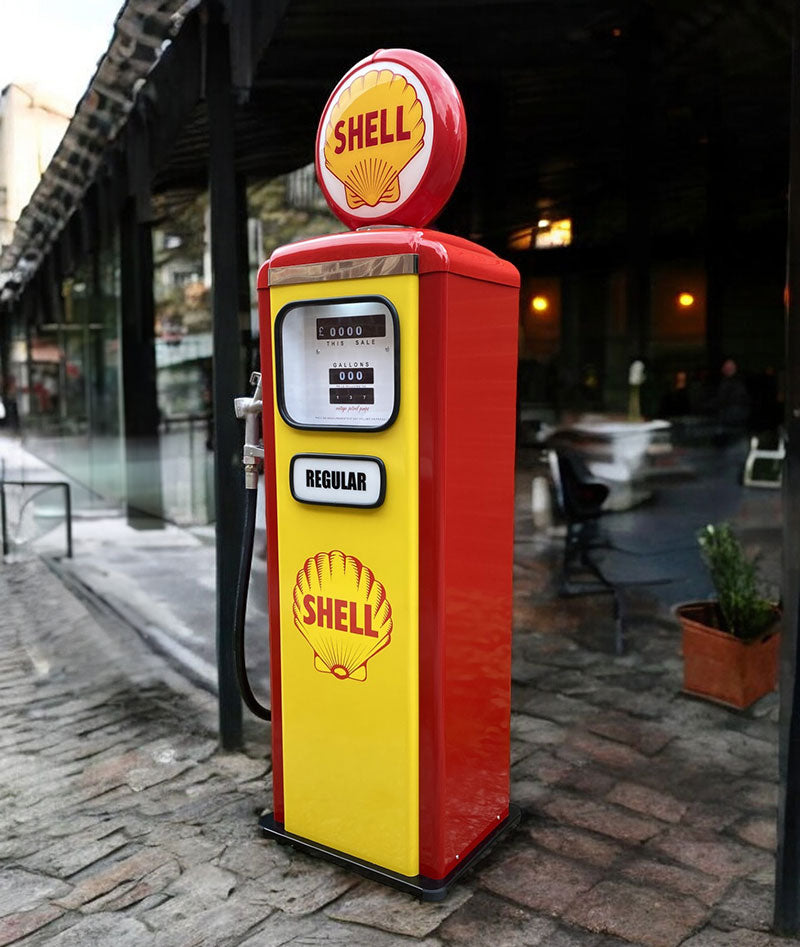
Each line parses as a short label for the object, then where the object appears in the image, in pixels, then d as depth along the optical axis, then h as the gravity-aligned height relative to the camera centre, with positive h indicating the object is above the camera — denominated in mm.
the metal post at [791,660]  2252 -740
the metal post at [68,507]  7431 -1087
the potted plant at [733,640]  3902 -1169
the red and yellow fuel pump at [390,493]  2361 -322
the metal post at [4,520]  7723 -1223
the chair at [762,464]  9751 -947
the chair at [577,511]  5367 -814
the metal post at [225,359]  3535 +92
